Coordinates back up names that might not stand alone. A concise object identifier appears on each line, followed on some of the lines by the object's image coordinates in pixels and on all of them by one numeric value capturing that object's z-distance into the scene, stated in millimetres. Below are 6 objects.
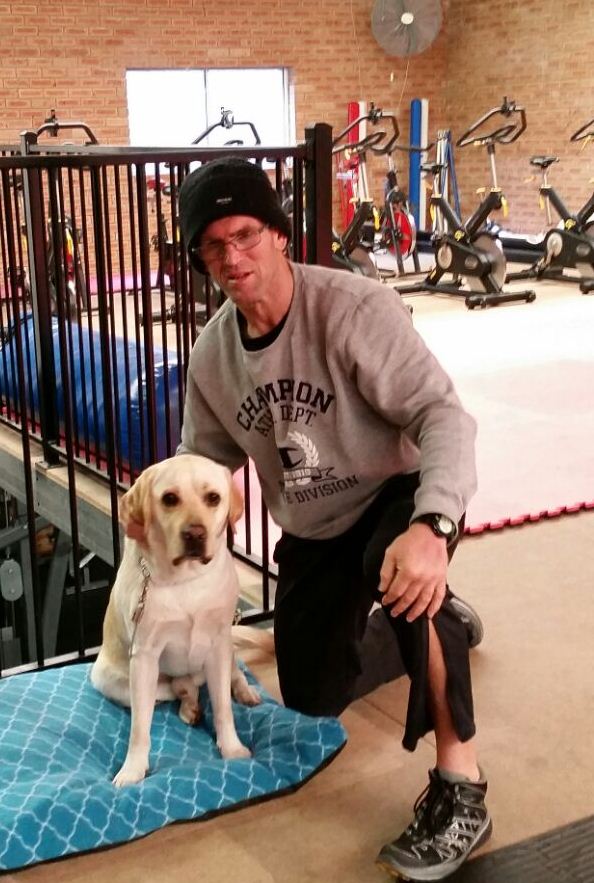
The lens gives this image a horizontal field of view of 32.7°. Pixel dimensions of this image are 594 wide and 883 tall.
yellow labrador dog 1994
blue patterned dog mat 1998
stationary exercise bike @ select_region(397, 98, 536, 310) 9047
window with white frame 11633
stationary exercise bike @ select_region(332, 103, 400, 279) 8945
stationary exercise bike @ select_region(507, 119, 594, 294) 9695
